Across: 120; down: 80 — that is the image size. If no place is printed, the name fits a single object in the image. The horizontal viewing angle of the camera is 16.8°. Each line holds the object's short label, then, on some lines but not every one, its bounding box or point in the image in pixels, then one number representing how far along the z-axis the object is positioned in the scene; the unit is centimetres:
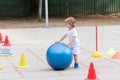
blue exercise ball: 1047
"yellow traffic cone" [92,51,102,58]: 1307
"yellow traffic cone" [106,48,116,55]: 1365
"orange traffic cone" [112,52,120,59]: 1269
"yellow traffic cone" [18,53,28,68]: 1136
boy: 1084
